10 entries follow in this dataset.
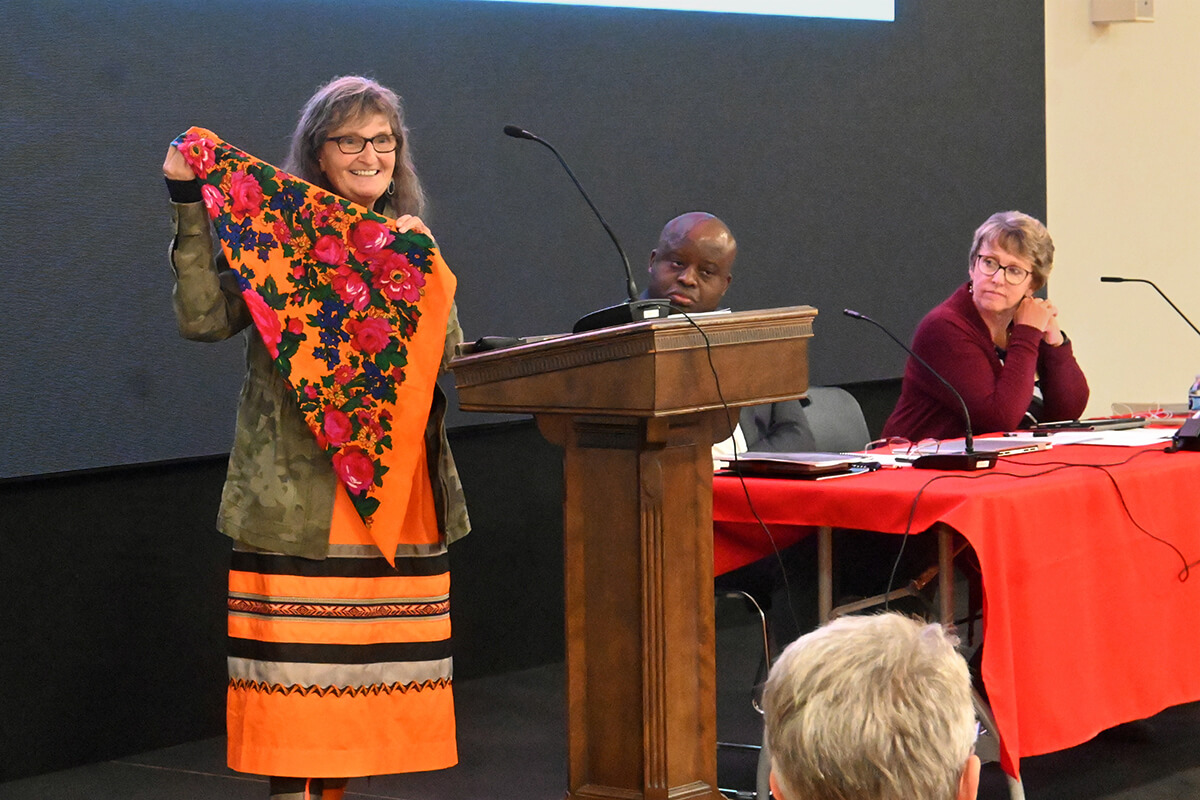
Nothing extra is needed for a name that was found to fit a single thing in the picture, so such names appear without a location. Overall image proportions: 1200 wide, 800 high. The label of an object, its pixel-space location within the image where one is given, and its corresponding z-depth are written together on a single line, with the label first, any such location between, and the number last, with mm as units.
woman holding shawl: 4676
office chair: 7543
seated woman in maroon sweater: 7687
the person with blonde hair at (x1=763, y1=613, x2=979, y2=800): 2072
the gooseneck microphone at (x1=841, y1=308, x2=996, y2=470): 5746
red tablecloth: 5211
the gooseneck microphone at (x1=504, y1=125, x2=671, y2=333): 4547
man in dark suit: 7187
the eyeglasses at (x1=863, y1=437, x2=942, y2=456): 6473
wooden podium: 4637
